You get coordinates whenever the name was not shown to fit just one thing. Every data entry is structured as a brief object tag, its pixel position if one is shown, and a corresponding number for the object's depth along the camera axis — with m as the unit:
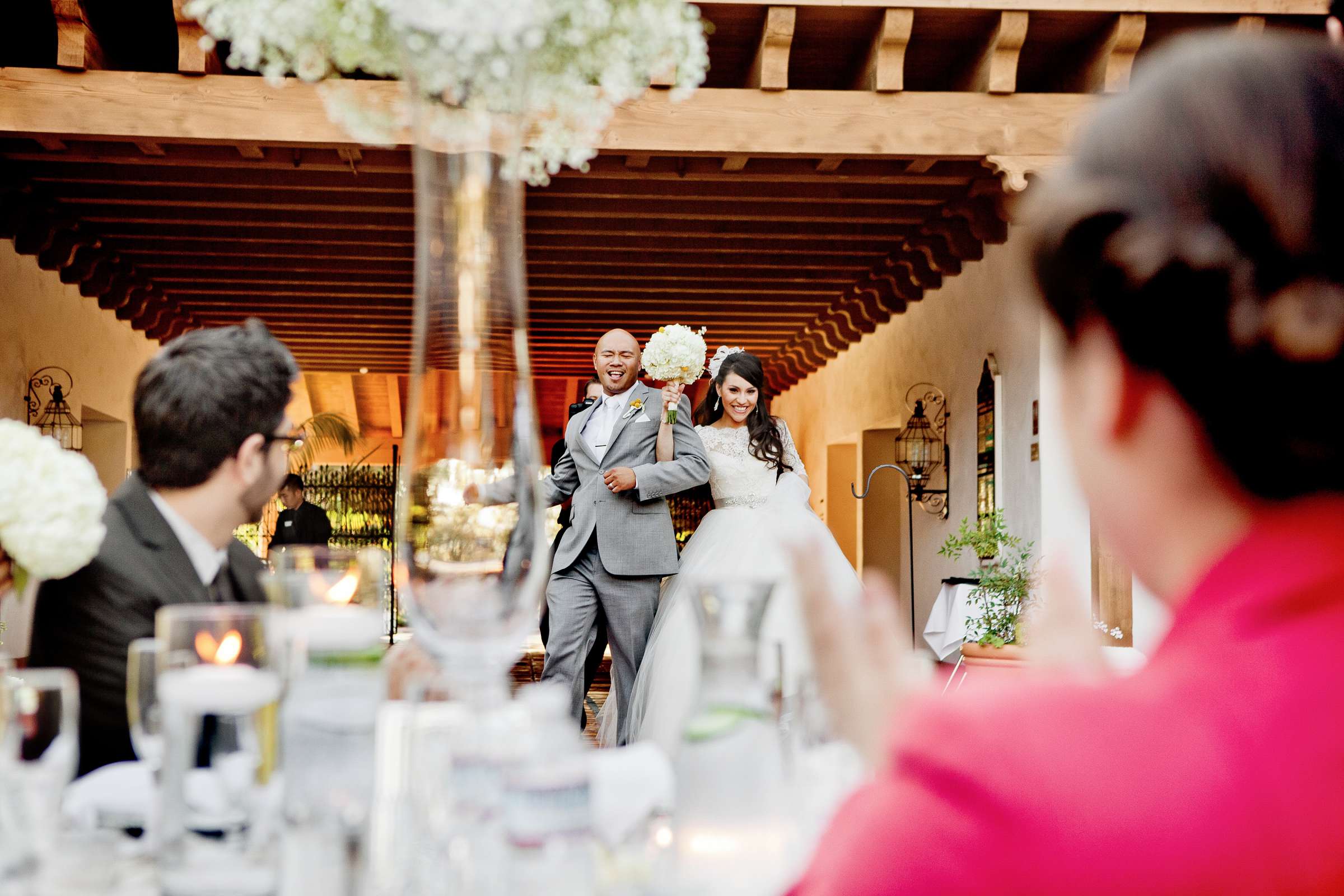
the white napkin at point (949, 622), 6.04
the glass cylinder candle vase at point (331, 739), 0.78
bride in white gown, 3.97
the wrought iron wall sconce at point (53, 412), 6.97
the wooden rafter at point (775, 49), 4.43
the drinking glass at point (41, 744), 0.79
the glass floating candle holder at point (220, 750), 0.76
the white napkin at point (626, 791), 0.84
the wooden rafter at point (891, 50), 4.47
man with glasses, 1.29
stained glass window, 6.69
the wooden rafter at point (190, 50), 4.43
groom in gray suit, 4.25
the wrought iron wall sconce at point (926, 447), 7.88
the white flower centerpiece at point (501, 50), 0.94
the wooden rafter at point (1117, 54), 4.57
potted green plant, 4.96
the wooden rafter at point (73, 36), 4.30
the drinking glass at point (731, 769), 0.78
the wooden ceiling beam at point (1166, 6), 4.45
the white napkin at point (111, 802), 0.94
